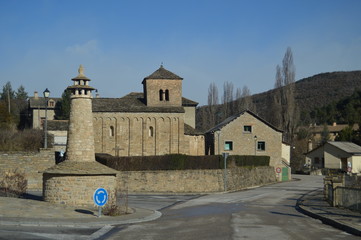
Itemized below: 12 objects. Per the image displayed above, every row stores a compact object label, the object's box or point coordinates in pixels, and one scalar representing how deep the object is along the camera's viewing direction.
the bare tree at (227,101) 80.49
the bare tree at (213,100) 81.62
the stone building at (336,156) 65.06
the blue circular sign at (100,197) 17.91
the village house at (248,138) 52.03
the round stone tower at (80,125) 21.64
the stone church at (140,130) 50.84
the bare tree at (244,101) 79.62
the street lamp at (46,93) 28.56
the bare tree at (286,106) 68.06
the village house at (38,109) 74.68
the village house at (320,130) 106.66
